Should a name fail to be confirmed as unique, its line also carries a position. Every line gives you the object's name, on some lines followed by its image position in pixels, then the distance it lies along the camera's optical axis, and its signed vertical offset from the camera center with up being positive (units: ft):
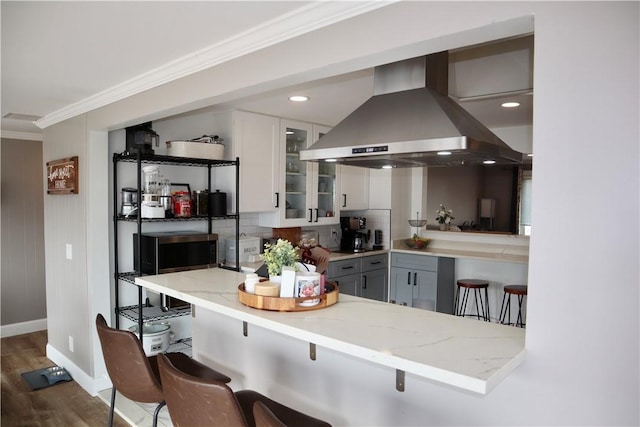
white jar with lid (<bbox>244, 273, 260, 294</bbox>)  6.39 -1.27
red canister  11.44 -0.26
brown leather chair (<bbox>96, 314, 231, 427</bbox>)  6.50 -2.67
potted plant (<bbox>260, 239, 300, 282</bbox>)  6.45 -0.91
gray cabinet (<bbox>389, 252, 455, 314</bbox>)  14.98 -2.93
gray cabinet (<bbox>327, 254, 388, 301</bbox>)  14.24 -2.66
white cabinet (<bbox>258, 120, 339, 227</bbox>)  13.75 +0.41
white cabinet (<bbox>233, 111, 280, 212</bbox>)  12.57 +1.13
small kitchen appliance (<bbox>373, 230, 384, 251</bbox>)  16.53 -1.61
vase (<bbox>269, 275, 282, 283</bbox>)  6.36 -1.20
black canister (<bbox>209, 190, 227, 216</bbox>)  11.98 -0.23
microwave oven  10.59 -1.41
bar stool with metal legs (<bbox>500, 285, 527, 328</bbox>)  12.82 -3.24
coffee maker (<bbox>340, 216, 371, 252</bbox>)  15.84 -1.37
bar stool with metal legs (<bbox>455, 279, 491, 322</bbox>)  14.21 -3.38
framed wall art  11.68 +0.50
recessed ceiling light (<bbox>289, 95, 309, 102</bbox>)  10.73 +2.44
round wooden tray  5.93 -1.45
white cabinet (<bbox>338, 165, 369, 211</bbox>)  15.83 +0.33
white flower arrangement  17.04 -0.74
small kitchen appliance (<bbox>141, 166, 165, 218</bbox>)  10.71 -0.01
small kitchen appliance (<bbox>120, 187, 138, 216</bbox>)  11.19 -0.17
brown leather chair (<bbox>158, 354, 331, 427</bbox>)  4.59 -2.27
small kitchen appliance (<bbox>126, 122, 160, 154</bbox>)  11.16 +1.46
